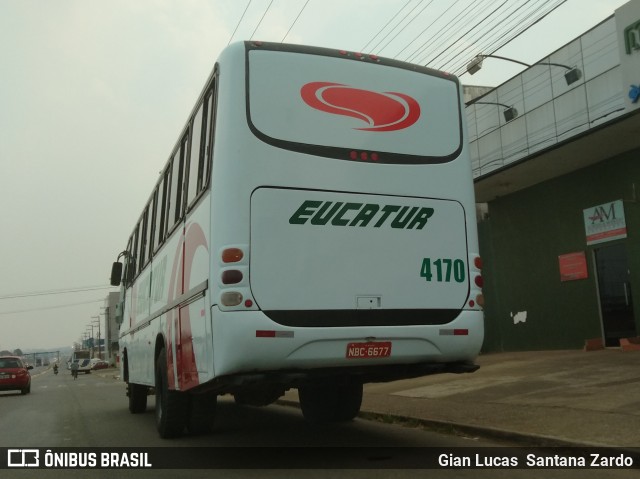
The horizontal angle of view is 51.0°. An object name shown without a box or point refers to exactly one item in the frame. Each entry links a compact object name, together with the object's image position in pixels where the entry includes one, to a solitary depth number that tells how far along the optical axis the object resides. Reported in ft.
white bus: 19.16
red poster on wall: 59.84
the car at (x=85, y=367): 207.00
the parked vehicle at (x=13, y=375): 80.84
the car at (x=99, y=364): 240.57
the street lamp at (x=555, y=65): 56.29
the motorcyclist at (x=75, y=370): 160.82
